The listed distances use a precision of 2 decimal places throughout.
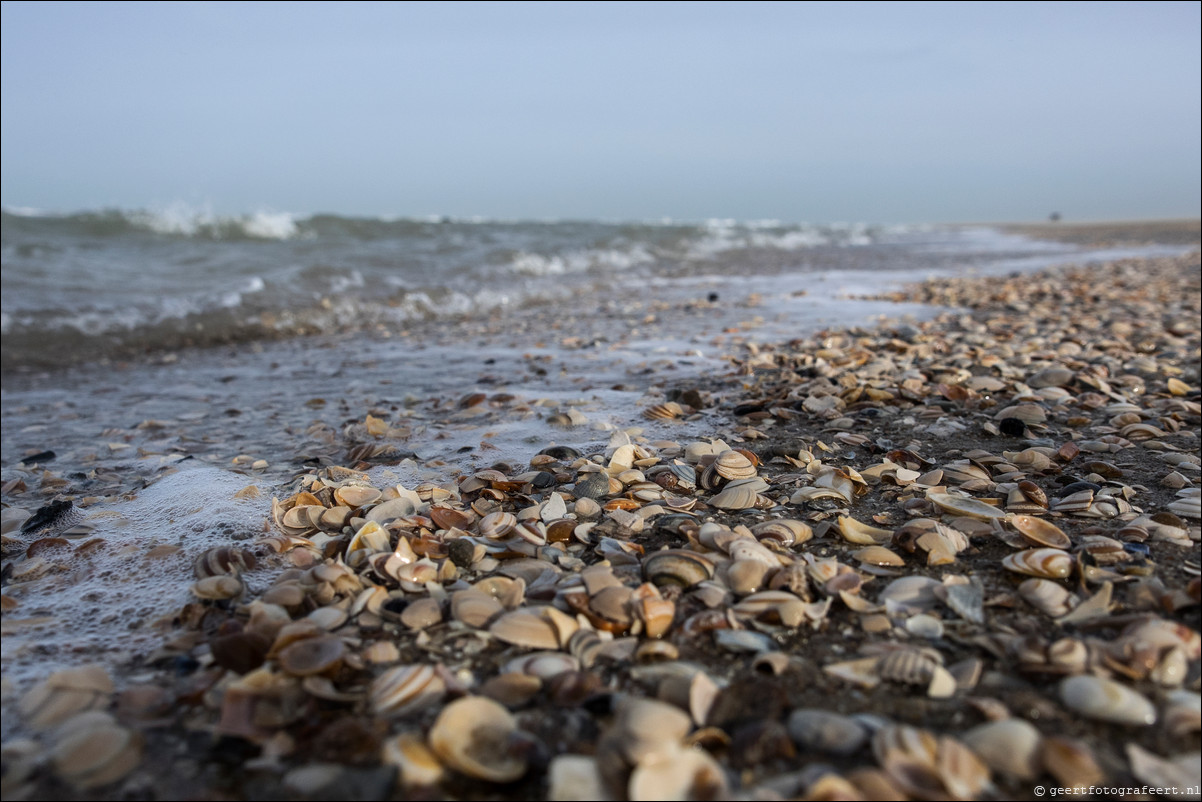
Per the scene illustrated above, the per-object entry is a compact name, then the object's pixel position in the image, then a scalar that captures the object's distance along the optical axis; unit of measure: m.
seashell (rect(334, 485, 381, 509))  0.43
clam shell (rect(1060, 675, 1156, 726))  0.25
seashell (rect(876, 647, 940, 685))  0.27
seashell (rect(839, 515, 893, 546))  0.38
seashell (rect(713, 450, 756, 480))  0.47
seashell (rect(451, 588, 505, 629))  0.31
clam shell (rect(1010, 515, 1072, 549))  0.36
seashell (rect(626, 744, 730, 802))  0.23
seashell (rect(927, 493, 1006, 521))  0.39
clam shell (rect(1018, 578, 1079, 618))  0.31
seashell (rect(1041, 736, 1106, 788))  0.23
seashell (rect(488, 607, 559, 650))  0.30
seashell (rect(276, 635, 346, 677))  0.28
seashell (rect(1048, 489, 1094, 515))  0.40
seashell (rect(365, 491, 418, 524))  0.42
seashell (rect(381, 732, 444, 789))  0.24
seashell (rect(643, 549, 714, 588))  0.34
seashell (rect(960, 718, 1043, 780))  0.23
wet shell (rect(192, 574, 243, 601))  0.34
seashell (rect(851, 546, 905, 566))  0.36
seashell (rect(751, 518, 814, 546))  0.39
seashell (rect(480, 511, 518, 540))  0.40
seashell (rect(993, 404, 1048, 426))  0.58
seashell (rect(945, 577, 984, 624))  0.31
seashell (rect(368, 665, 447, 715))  0.27
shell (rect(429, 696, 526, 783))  0.24
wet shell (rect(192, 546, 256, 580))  0.36
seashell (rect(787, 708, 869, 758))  0.24
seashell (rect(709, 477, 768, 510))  0.43
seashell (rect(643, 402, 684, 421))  0.64
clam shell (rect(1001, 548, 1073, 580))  0.33
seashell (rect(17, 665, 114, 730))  0.27
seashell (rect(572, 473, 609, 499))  0.45
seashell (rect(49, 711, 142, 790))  0.24
